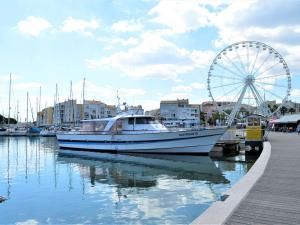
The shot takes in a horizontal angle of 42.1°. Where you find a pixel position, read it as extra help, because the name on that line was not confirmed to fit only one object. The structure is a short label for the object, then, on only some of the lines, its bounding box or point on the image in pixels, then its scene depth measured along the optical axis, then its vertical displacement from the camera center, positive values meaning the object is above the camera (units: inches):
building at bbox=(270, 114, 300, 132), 2389.4 +7.6
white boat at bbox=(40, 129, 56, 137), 3433.8 -57.8
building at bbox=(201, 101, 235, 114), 7395.7 +332.5
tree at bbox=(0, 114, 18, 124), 5043.3 +92.0
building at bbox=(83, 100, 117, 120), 6442.9 +317.0
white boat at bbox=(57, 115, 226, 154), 1286.9 -40.1
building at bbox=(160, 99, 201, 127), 6756.9 +289.0
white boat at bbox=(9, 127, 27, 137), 3708.7 -50.5
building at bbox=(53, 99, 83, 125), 5016.5 +166.9
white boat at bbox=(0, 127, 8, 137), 3725.4 -44.9
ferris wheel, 2006.6 +192.2
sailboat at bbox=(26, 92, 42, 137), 3714.3 -42.6
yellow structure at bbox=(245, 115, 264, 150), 1174.3 -38.4
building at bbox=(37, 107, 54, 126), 5584.6 +137.4
